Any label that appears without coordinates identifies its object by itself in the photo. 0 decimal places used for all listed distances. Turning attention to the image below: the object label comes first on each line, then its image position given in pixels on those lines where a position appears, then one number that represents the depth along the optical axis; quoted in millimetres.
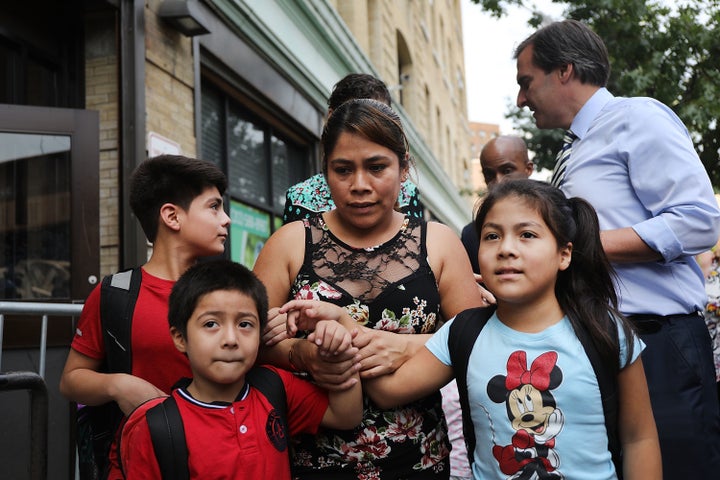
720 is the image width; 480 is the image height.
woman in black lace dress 2012
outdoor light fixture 5820
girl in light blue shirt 1896
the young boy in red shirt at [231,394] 1880
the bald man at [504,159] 4773
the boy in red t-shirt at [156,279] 2268
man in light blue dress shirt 2262
